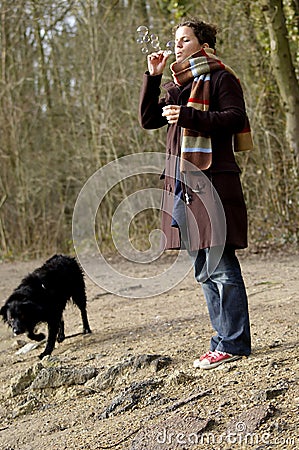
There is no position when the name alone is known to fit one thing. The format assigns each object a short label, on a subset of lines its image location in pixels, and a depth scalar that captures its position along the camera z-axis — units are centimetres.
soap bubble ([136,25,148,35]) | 917
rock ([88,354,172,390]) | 895
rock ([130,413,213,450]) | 673
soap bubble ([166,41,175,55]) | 857
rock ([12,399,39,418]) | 887
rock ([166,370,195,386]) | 823
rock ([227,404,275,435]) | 669
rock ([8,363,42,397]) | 959
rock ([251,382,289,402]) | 718
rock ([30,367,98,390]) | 932
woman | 798
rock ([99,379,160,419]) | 798
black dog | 1148
